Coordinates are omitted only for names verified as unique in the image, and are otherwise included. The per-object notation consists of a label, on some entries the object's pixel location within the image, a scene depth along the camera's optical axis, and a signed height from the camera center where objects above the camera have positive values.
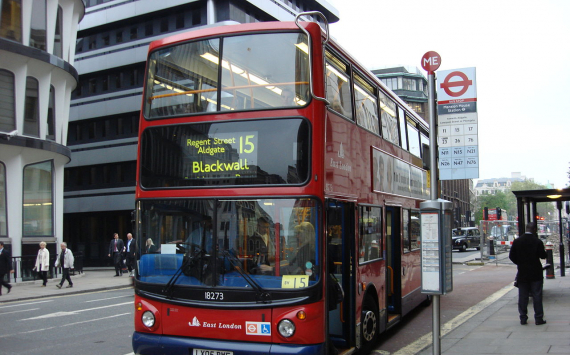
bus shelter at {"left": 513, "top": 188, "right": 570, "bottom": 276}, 13.89 +0.47
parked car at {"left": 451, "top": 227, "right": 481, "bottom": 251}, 45.41 -1.91
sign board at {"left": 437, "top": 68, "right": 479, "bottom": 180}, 7.96 +1.57
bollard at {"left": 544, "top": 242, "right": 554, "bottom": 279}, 19.49 -1.61
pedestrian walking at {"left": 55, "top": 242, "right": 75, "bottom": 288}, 20.38 -1.58
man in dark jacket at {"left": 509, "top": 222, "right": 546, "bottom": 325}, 10.13 -0.97
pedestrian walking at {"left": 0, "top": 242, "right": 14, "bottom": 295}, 17.12 -1.41
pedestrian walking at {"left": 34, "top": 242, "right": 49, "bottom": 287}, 21.12 -1.56
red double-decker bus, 6.10 +0.24
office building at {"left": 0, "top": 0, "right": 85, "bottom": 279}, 23.33 +4.40
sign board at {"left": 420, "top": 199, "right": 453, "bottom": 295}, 6.37 -0.35
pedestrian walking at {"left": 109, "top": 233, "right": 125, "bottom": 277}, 25.17 -1.49
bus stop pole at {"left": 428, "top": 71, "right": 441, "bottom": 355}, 6.34 +0.33
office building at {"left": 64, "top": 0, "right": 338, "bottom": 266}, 40.41 +8.50
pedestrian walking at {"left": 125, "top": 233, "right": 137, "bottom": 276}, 21.17 -1.57
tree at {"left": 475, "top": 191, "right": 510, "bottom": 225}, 110.31 +2.83
